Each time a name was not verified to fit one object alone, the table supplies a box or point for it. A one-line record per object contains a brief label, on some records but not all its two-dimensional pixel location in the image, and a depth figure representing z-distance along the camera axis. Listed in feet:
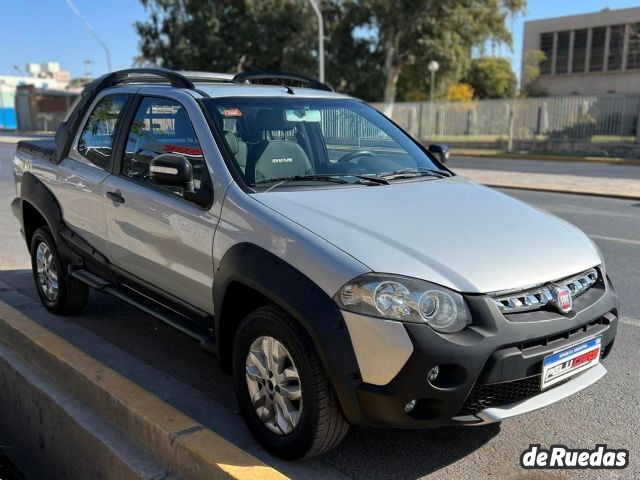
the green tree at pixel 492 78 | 164.55
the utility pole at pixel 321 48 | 75.25
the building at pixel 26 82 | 192.24
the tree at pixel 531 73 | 151.74
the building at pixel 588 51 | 147.02
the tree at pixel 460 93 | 146.60
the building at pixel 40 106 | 176.76
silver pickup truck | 8.13
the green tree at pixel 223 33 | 130.21
